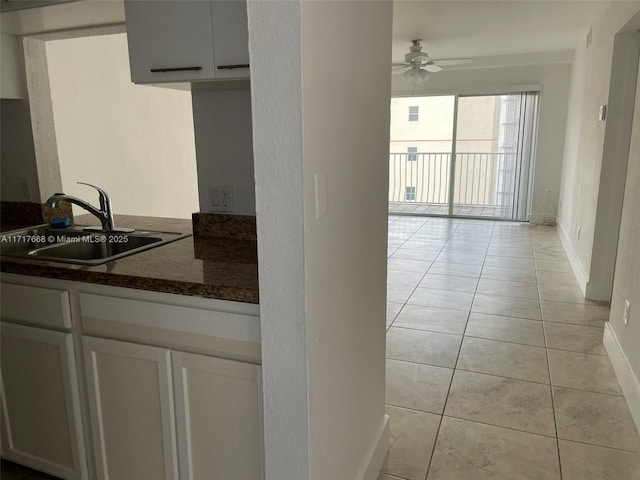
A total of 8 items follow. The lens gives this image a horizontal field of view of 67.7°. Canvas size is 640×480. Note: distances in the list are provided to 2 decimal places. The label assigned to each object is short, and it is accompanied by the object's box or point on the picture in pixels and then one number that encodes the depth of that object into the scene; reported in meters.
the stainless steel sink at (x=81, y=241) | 2.05
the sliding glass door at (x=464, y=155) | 7.03
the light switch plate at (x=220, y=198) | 2.07
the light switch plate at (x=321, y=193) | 1.12
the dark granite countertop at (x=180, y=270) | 1.37
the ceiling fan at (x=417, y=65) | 5.27
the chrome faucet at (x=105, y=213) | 2.15
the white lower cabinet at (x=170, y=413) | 1.40
